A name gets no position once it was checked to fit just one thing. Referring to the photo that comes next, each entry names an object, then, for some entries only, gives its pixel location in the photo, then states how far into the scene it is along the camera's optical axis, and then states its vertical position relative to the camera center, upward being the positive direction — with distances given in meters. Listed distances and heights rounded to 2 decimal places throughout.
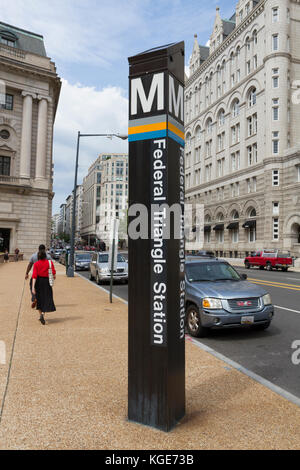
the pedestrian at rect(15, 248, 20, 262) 37.25 -1.31
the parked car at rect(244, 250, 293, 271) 30.97 -1.37
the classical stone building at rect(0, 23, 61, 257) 39.25 +11.18
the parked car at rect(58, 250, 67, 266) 38.28 -1.92
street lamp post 21.48 +1.58
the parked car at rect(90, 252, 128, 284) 18.31 -1.41
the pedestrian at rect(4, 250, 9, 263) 35.83 -1.57
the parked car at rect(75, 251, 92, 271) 29.86 -1.70
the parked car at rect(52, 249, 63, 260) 53.53 -1.84
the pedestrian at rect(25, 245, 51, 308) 10.22 -0.54
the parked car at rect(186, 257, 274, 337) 7.38 -1.31
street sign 11.69 +0.15
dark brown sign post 3.54 -0.02
